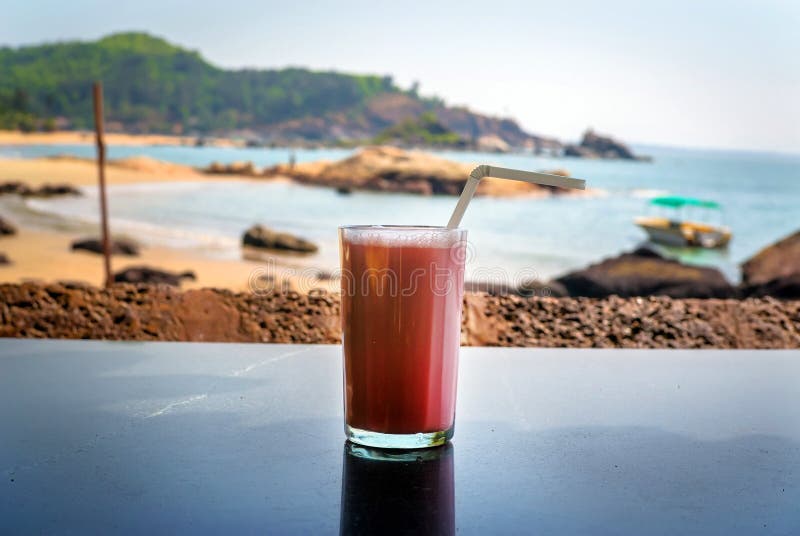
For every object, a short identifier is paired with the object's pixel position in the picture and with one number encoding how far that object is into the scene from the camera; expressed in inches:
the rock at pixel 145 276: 375.6
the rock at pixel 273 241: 656.4
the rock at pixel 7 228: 632.7
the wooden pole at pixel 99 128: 222.9
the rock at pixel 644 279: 409.1
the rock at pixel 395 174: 978.7
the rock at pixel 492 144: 1152.8
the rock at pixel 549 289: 422.9
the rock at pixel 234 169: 1125.7
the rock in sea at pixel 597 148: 1336.1
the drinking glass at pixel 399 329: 22.7
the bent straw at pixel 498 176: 21.3
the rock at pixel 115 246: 590.2
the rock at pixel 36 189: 862.5
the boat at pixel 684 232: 818.2
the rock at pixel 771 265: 397.4
